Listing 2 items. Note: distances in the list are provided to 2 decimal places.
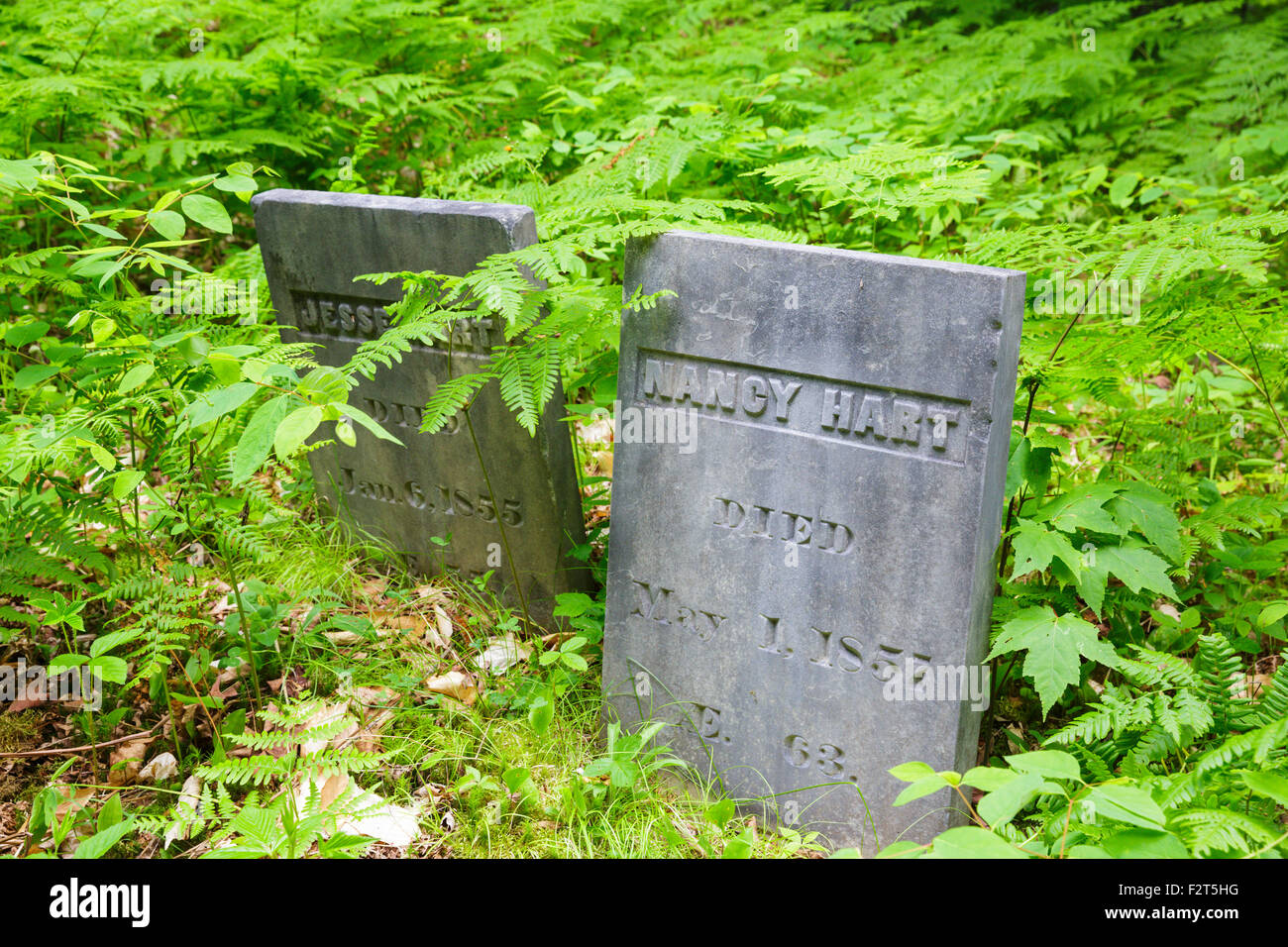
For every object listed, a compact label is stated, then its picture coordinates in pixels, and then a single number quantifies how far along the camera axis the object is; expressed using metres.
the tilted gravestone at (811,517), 2.16
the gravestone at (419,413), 2.96
